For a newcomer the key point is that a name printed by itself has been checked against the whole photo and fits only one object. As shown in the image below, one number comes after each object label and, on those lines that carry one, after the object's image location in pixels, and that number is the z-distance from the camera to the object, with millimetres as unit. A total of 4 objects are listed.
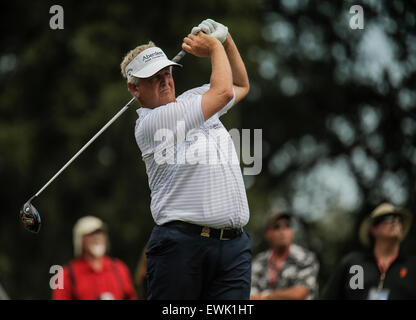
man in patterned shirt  13844
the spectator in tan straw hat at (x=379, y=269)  13242
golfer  9133
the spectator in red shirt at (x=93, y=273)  14422
